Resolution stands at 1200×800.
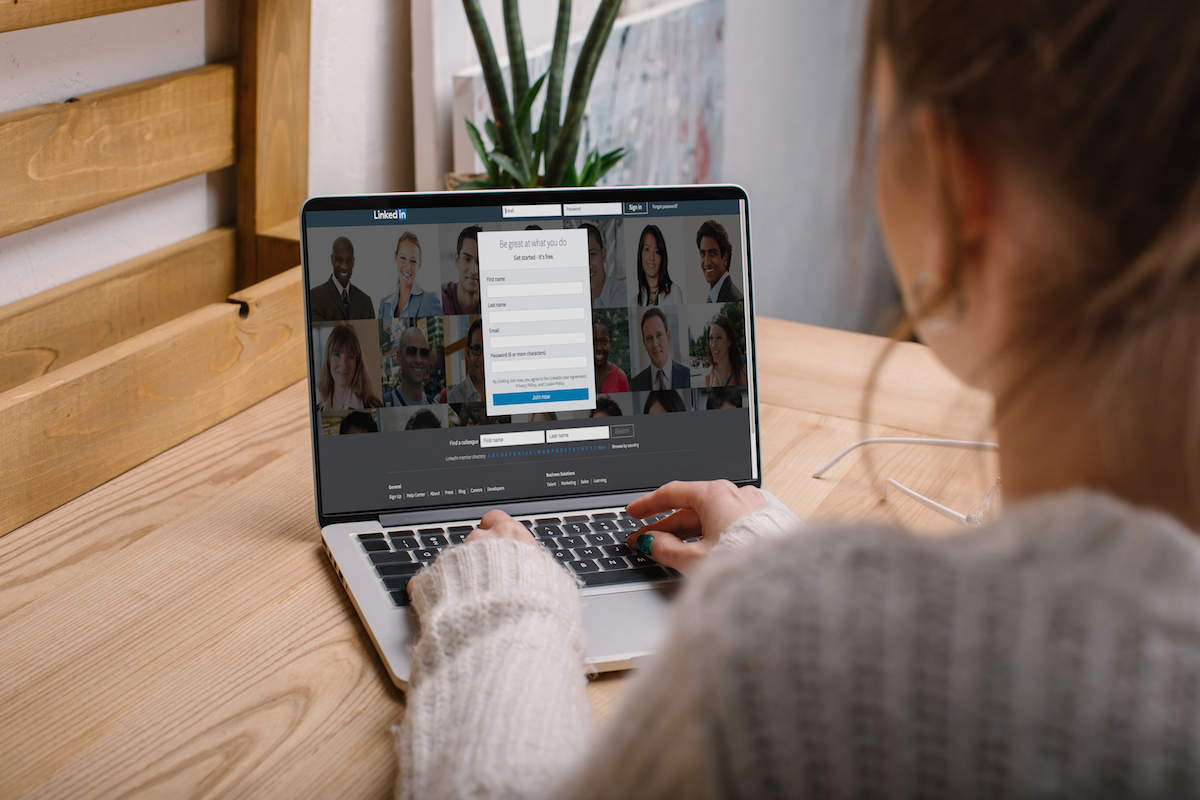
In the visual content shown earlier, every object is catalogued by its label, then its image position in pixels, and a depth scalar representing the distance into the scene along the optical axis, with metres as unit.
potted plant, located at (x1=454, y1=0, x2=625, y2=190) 1.13
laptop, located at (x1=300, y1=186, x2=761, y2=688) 0.73
